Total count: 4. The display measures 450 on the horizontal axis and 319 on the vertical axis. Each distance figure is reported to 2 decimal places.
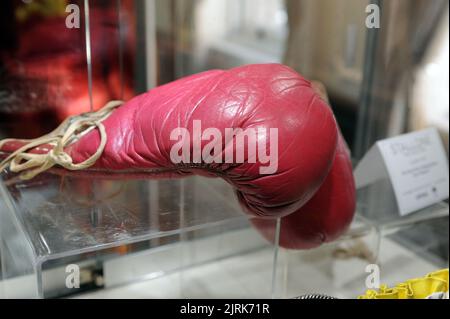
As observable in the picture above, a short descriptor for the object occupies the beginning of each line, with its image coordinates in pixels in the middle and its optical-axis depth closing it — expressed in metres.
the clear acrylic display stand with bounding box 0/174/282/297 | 0.88
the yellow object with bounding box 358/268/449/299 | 0.92
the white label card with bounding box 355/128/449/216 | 1.17
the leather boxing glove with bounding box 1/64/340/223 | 0.80
